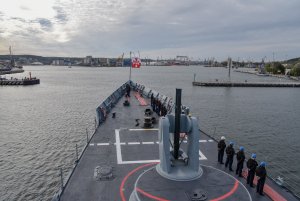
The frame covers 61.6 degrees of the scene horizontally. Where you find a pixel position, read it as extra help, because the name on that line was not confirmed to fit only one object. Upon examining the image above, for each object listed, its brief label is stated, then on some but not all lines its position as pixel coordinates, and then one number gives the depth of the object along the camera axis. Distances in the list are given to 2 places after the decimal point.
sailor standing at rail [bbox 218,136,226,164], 12.41
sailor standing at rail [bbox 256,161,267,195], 9.59
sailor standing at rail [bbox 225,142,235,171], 11.75
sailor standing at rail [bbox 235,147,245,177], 11.16
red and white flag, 35.46
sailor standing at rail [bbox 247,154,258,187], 10.25
